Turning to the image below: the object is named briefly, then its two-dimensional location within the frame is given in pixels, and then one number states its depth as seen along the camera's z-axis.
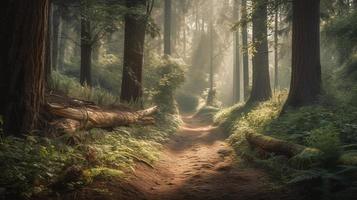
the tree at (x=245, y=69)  27.95
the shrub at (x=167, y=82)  22.19
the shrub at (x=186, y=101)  44.00
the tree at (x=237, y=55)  36.83
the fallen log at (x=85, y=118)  8.05
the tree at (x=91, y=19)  13.94
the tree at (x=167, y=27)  33.31
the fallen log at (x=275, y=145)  7.39
